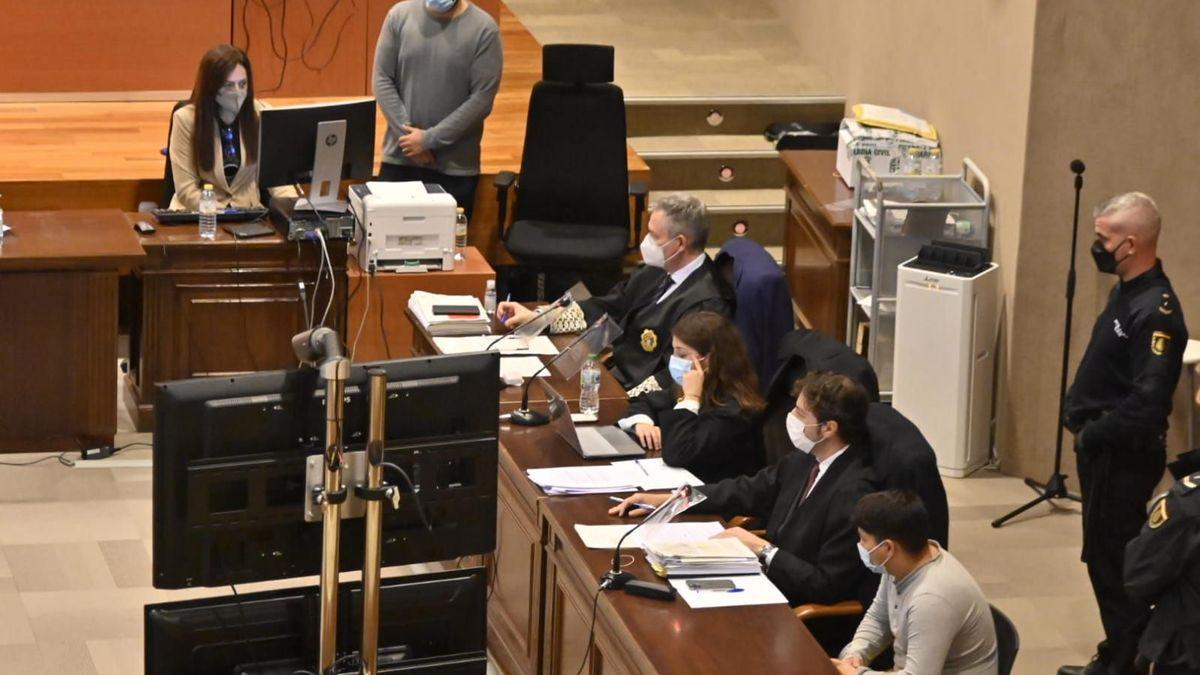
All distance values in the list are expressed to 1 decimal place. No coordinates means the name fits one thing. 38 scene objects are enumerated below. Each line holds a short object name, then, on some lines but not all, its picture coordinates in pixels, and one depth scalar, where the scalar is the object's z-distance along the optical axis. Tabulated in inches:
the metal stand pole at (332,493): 289.4
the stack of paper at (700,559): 382.9
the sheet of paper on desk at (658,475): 436.5
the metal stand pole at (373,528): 297.9
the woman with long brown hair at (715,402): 453.7
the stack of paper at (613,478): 430.6
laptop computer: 454.0
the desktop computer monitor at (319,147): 605.0
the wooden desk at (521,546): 437.1
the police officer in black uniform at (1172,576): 369.7
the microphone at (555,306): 550.8
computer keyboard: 637.3
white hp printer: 620.7
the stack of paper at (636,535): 400.2
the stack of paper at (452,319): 553.6
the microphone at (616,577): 378.3
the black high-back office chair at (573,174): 694.5
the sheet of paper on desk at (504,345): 537.6
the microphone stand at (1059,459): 570.3
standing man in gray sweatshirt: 688.4
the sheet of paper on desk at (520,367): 514.9
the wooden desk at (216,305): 621.6
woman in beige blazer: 631.8
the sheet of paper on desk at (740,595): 373.1
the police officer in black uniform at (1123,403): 464.1
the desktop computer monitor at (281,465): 302.5
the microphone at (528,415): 475.5
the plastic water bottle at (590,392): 481.1
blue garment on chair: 517.3
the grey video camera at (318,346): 294.5
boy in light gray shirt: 362.3
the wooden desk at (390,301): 627.2
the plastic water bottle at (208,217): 624.4
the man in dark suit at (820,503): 395.5
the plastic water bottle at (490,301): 585.0
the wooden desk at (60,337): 593.0
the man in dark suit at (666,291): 536.1
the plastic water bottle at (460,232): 655.8
